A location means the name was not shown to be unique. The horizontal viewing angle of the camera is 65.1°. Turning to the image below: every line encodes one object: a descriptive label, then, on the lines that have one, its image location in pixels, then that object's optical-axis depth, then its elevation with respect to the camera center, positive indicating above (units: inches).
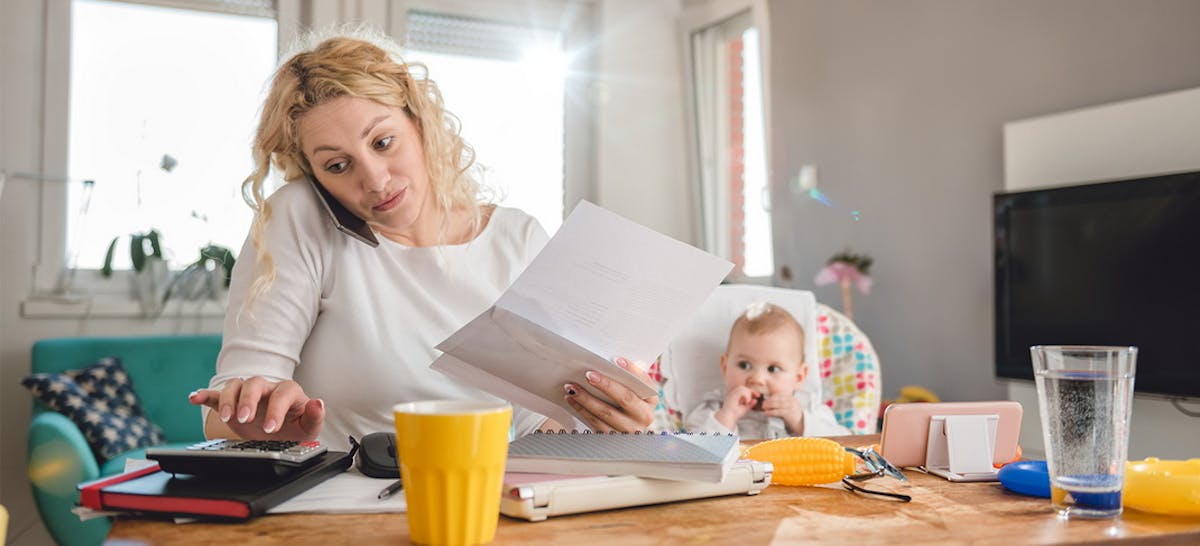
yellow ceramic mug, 25.4 -4.4
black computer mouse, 35.7 -5.8
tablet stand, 39.7 -6.2
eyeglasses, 37.7 -6.8
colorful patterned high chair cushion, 83.0 -6.2
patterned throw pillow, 119.3 -12.7
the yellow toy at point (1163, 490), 31.7 -6.4
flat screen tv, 89.6 +3.1
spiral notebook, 31.6 -5.2
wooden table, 27.9 -7.0
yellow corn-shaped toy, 36.8 -6.2
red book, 29.1 -5.9
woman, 49.0 +2.8
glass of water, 30.9 -3.9
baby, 74.4 -6.6
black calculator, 31.8 -5.2
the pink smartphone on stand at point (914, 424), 41.1 -5.2
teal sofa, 127.8 -8.8
